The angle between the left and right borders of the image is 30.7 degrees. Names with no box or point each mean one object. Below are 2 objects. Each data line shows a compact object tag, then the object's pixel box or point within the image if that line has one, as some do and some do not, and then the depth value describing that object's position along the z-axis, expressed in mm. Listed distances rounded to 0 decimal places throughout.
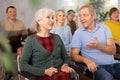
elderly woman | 1764
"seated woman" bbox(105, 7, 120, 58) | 3542
